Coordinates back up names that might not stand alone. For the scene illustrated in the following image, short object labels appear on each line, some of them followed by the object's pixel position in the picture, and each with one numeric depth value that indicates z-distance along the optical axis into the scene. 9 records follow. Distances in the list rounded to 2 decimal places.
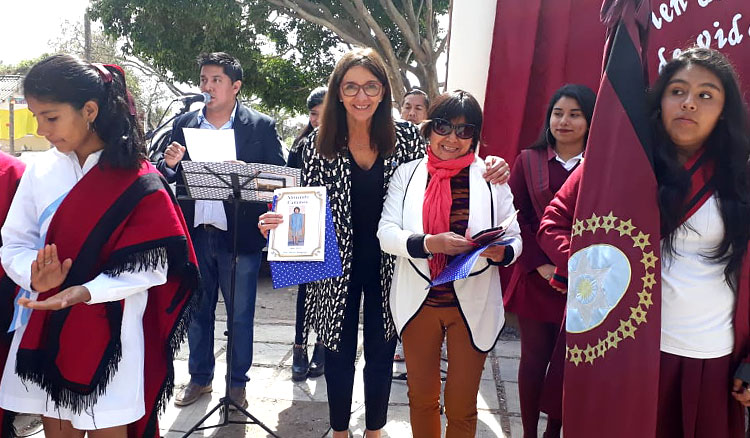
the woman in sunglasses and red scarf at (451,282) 2.51
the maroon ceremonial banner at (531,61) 4.11
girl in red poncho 1.96
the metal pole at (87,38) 19.45
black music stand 2.88
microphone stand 3.42
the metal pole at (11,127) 10.82
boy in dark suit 3.63
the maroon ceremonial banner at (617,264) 1.82
